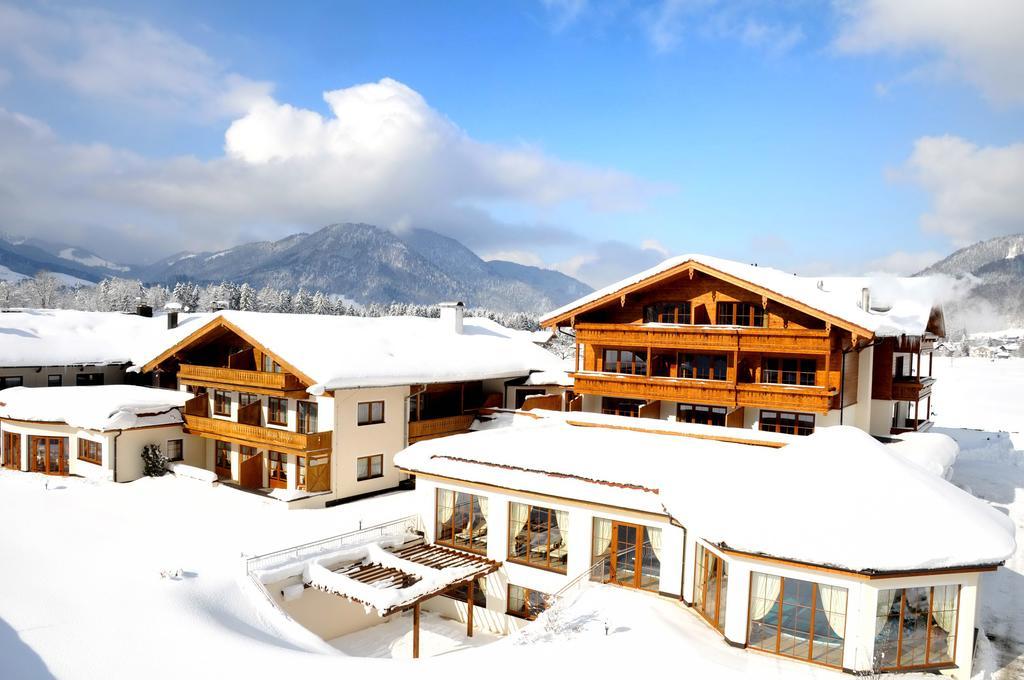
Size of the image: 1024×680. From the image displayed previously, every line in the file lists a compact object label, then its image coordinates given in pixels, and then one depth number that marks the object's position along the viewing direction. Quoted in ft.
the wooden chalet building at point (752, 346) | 85.40
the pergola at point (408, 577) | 58.90
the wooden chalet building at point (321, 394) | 91.09
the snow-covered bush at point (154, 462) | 103.24
